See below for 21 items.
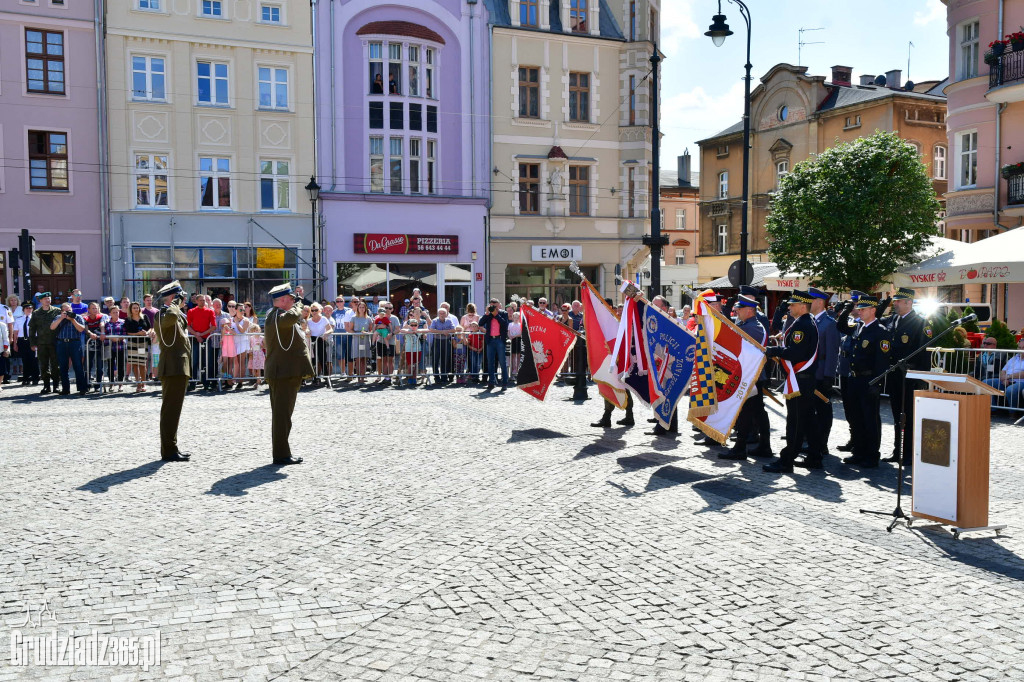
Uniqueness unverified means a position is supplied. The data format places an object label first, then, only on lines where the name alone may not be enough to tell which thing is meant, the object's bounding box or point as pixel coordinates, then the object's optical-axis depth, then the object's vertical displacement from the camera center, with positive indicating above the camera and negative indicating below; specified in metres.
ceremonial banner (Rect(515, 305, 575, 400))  14.88 -0.88
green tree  22.03 +2.08
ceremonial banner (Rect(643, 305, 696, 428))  11.16 -0.74
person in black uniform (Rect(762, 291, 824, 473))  10.06 -1.03
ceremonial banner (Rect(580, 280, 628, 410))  13.08 -0.61
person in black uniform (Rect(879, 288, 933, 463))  10.62 -0.45
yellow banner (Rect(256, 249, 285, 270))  32.75 +1.53
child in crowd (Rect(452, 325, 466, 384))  20.17 -1.14
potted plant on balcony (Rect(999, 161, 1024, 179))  26.52 +3.74
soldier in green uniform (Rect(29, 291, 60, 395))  18.05 -0.72
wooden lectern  7.25 -1.25
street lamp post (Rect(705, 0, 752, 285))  21.77 +6.40
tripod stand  7.43 -1.83
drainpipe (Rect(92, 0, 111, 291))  31.05 +5.10
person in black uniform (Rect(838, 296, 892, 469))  10.44 -0.97
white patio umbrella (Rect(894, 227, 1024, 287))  15.23 +0.58
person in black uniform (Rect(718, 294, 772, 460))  10.78 -1.38
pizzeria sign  33.97 +2.16
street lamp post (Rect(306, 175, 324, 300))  32.97 +1.29
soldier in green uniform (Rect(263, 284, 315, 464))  10.48 -0.63
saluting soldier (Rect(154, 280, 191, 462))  10.54 -0.81
